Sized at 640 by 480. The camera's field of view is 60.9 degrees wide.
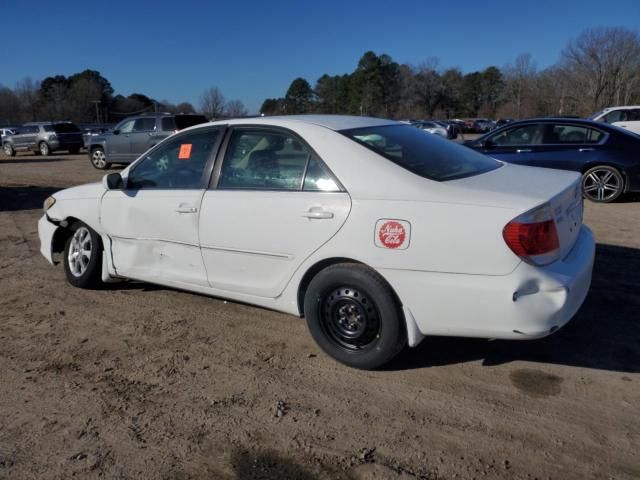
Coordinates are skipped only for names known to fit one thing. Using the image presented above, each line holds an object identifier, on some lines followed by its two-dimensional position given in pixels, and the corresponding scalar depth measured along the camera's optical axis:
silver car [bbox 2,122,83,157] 25.80
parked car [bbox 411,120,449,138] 31.86
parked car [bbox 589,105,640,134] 17.83
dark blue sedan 9.00
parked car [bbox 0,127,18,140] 29.67
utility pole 72.49
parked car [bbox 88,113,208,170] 16.67
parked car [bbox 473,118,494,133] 52.98
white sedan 2.96
